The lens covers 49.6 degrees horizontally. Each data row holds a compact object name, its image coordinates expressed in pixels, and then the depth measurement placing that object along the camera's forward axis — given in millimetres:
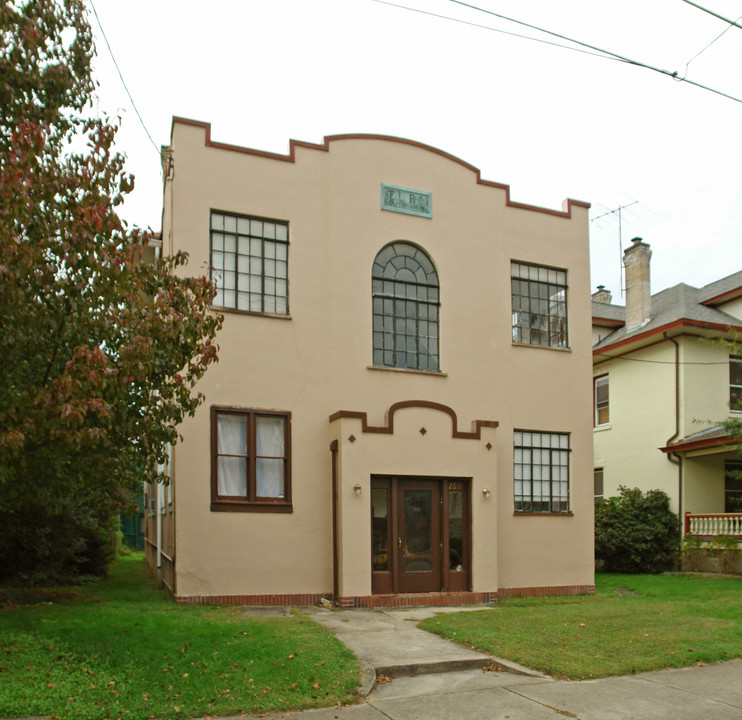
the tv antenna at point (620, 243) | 27422
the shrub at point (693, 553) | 22078
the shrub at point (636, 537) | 22641
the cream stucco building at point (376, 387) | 14234
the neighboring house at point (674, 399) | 23422
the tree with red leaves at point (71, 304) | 7910
